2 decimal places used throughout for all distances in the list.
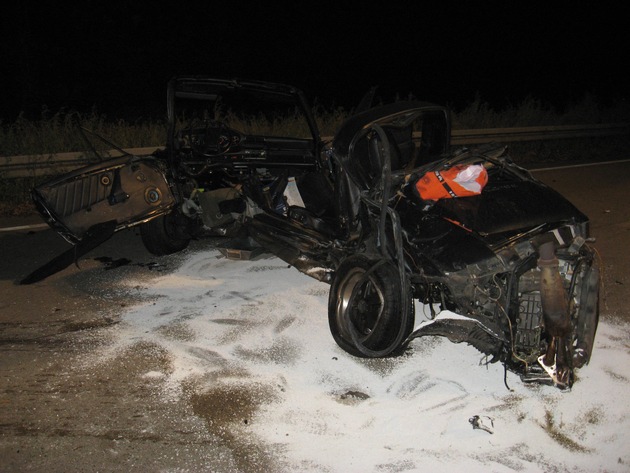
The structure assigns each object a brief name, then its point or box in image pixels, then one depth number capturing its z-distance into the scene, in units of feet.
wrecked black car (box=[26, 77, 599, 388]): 12.43
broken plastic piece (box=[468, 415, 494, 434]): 11.77
